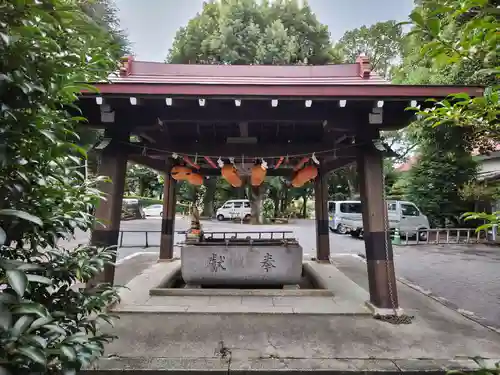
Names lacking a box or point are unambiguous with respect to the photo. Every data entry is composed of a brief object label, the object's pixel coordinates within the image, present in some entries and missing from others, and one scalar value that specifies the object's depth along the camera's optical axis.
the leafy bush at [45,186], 1.29
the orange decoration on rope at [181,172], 6.39
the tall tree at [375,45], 21.03
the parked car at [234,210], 25.78
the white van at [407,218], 14.86
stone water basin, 5.94
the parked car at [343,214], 16.98
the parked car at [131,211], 24.48
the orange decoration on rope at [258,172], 5.71
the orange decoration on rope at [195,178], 6.57
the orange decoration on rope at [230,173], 5.74
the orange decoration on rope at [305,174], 6.11
